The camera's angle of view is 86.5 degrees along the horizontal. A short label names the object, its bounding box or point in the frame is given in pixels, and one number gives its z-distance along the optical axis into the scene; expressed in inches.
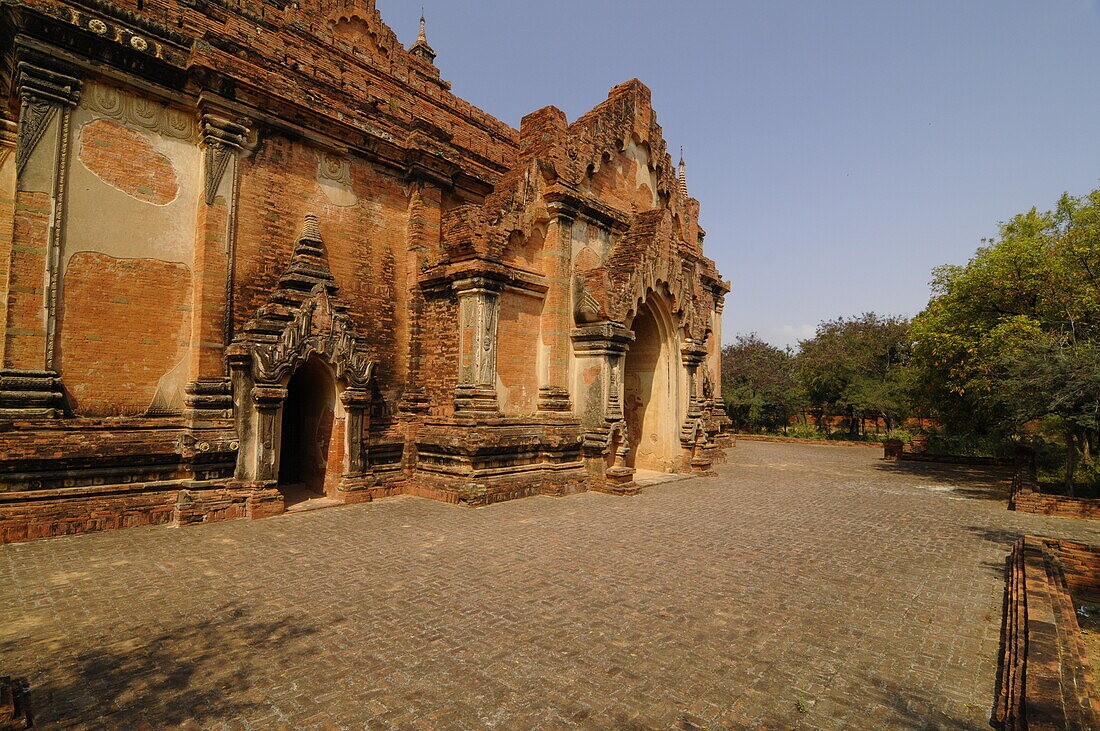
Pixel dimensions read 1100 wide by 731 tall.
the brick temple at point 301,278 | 339.0
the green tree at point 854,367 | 1289.7
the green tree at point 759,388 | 1443.2
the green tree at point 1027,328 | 469.1
